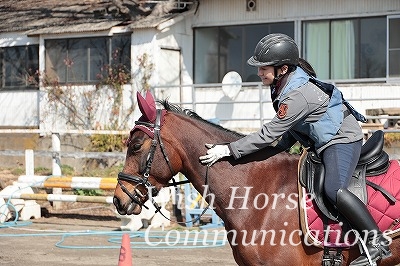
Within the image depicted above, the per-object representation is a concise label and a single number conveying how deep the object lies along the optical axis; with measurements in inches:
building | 1505.9
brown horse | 453.4
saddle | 450.0
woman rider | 441.4
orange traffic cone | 539.5
